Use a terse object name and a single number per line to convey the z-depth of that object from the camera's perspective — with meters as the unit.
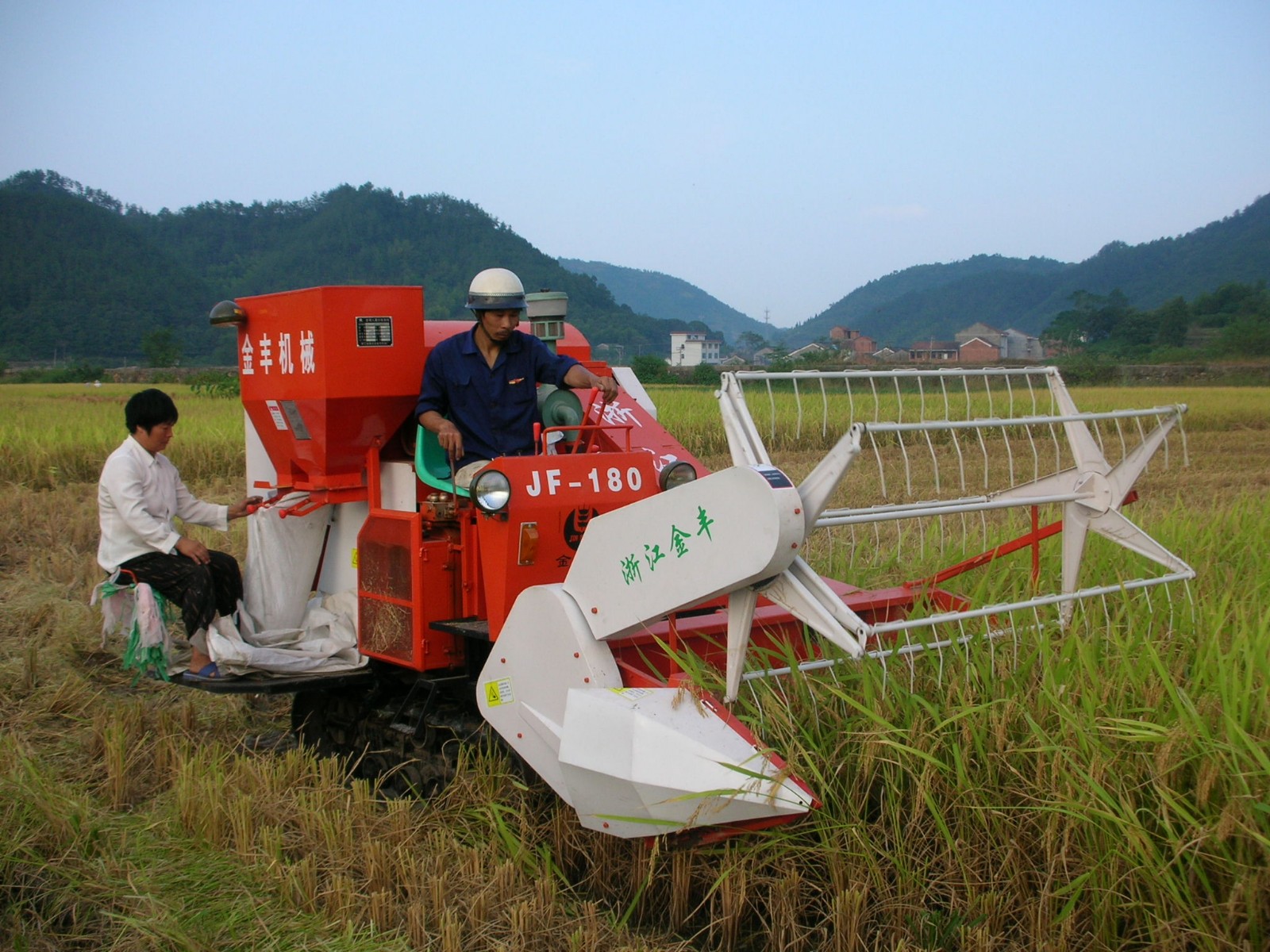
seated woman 4.75
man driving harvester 4.43
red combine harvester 2.93
